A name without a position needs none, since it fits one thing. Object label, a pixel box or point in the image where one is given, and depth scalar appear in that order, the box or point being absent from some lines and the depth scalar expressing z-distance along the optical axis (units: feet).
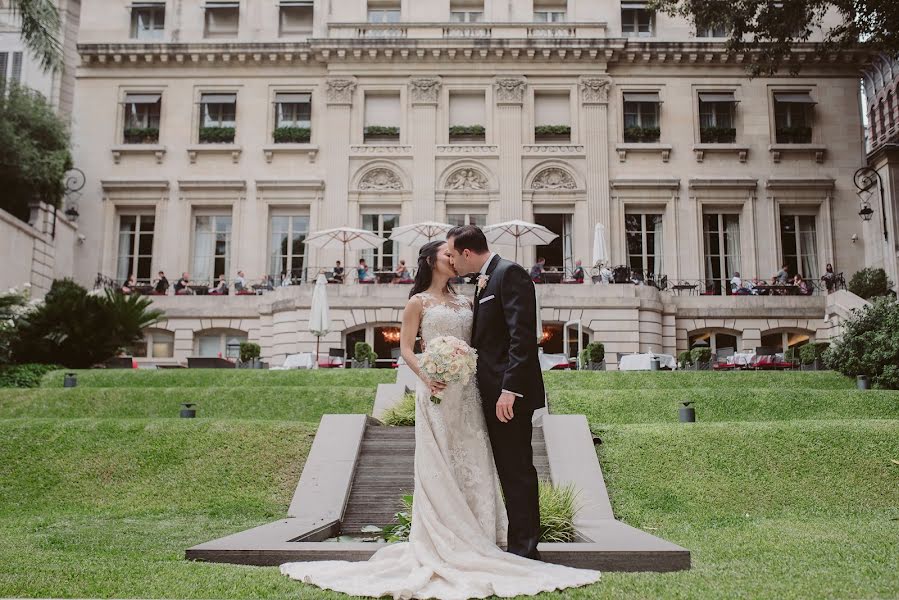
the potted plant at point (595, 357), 63.00
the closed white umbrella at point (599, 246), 78.64
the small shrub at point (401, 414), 35.40
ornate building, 92.63
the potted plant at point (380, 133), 94.38
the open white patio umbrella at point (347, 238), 78.64
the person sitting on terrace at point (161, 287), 87.97
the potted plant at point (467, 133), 94.17
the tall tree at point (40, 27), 64.54
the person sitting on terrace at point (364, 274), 84.90
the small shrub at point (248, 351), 67.87
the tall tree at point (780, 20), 65.77
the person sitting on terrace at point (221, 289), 88.94
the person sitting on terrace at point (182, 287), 88.48
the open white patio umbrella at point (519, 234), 76.74
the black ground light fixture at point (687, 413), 38.52
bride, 15.57
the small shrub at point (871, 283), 84.07
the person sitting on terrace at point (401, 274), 84.12
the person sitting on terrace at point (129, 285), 88.38
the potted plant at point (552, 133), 94.07
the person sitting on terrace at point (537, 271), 82.99
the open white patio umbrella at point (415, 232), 76.23
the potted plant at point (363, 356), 65.10
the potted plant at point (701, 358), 66.14
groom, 16.74
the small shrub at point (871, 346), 49.49
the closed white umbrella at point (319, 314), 65.92
